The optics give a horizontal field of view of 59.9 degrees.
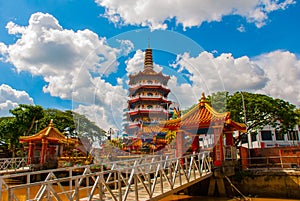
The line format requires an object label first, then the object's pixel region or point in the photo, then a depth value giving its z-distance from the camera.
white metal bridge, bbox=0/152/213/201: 4.68
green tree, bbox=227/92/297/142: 18.86
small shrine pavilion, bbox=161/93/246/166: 10.85
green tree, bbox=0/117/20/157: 25.61
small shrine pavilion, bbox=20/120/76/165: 19.75
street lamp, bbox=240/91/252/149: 17.88
